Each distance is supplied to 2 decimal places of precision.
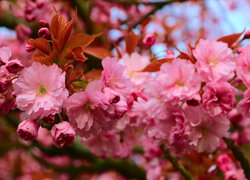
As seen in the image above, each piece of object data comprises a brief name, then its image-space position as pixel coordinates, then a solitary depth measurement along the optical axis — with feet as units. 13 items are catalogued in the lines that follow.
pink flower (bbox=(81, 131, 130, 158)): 3.09
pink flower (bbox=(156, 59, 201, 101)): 2.48
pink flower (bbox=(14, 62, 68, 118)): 2.42
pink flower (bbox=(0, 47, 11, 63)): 2.51
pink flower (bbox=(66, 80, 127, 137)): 2.44
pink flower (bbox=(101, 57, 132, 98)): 2.52
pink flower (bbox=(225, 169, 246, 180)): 2.77
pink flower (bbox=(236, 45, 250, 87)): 2.52
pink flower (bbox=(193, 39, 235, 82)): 2.50
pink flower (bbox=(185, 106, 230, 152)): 2.54
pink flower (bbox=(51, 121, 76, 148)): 2.43
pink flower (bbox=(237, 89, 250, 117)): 2.52
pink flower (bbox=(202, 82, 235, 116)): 2.48
